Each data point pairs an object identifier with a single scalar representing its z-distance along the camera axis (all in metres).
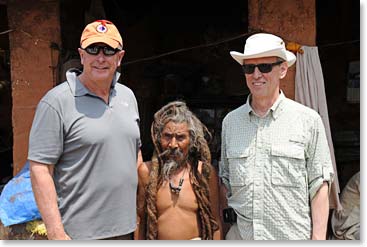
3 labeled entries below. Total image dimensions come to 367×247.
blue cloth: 3.91
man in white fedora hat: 2.68
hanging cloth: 4.28
